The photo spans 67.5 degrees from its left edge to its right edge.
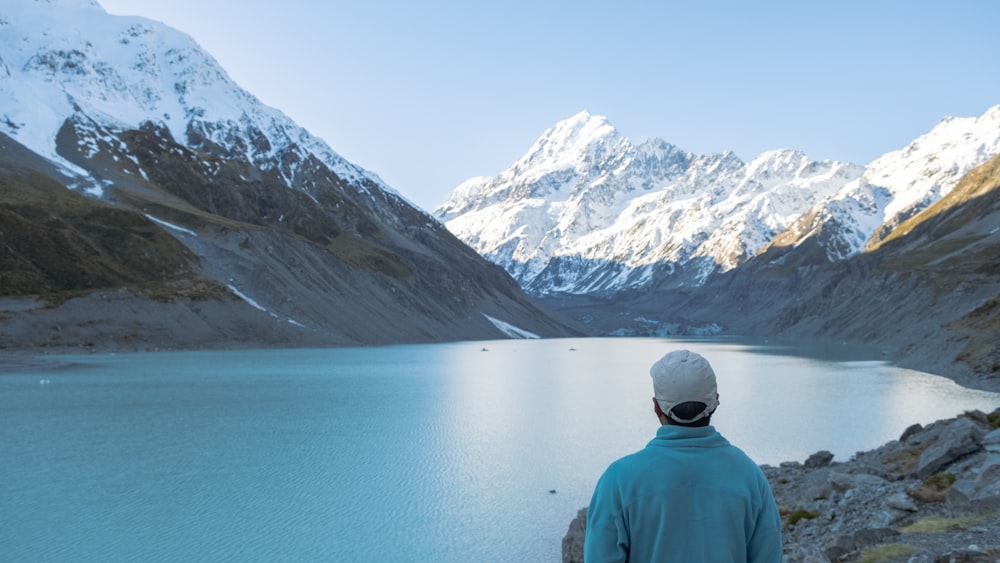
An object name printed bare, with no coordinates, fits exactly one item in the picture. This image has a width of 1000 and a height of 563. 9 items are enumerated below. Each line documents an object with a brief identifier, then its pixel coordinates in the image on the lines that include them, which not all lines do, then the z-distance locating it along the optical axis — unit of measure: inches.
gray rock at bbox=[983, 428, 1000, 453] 674.8
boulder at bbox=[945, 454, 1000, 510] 500.4
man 162.4
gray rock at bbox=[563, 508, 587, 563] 623.5
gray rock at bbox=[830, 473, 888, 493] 675.0
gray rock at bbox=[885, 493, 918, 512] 573.3
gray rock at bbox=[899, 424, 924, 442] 1043.9
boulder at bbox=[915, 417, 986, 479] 686.5
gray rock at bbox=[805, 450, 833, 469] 976.9
